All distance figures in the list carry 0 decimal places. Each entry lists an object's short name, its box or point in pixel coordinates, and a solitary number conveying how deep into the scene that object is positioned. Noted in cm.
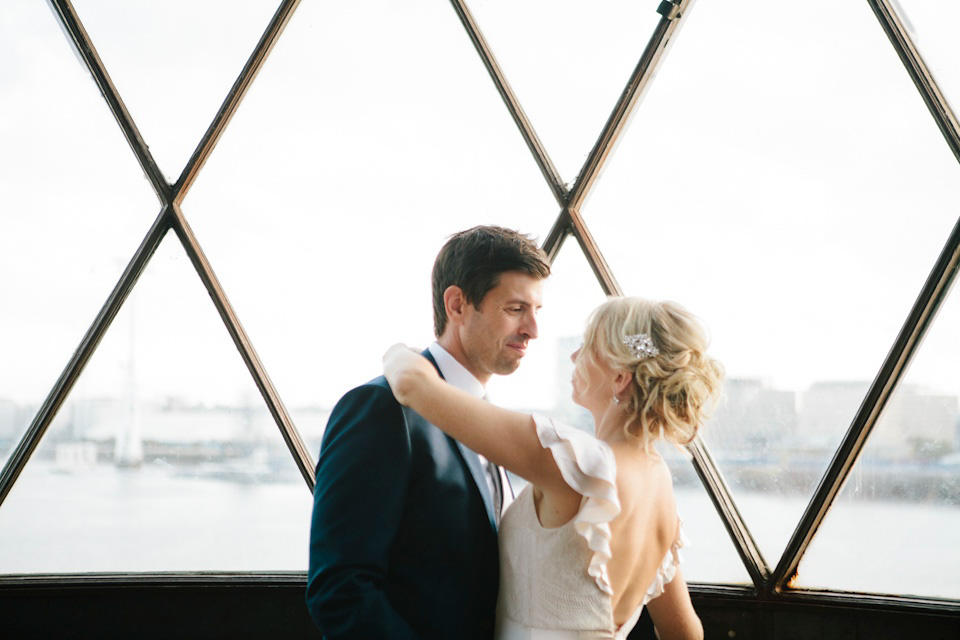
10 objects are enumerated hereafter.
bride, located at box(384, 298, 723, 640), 188
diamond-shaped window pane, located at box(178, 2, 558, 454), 360
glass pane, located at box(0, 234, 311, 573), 362
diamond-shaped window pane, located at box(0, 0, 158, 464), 362
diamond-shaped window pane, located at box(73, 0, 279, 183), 366
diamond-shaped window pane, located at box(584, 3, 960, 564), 311
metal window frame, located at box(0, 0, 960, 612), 301
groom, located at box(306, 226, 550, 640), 174
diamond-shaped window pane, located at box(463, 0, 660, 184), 348
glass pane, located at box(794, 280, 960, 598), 301
